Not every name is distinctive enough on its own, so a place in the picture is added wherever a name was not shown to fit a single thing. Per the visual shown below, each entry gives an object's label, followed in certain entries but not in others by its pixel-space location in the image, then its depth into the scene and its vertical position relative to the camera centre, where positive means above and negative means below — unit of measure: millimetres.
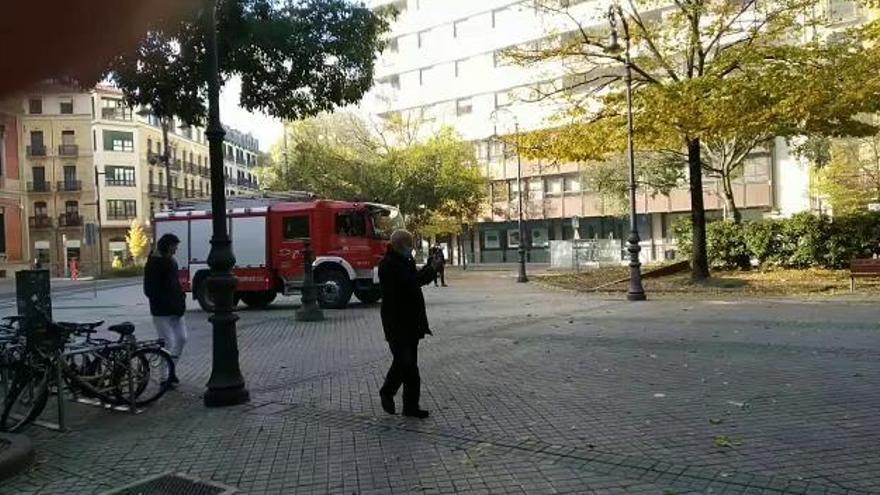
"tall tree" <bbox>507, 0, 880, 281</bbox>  18922 +4201
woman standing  9086 -565
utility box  6738 -465
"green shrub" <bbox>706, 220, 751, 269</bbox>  26812 -724
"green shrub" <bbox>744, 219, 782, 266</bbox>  25594 -594
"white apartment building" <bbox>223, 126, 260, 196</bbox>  108000 +12931
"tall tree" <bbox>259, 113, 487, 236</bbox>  41344 +3757
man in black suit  6941 -727
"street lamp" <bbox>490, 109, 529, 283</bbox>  30094 -1373
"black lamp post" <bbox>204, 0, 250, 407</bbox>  7762 -745
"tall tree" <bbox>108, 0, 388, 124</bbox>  9188 +2445
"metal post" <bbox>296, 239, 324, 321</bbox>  16266 -1367
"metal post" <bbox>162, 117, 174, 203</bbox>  41756 +4925
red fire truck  19016 -85
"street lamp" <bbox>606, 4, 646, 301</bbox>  18641 -47
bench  18359 -1145
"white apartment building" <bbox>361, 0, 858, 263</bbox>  47406 +7736
